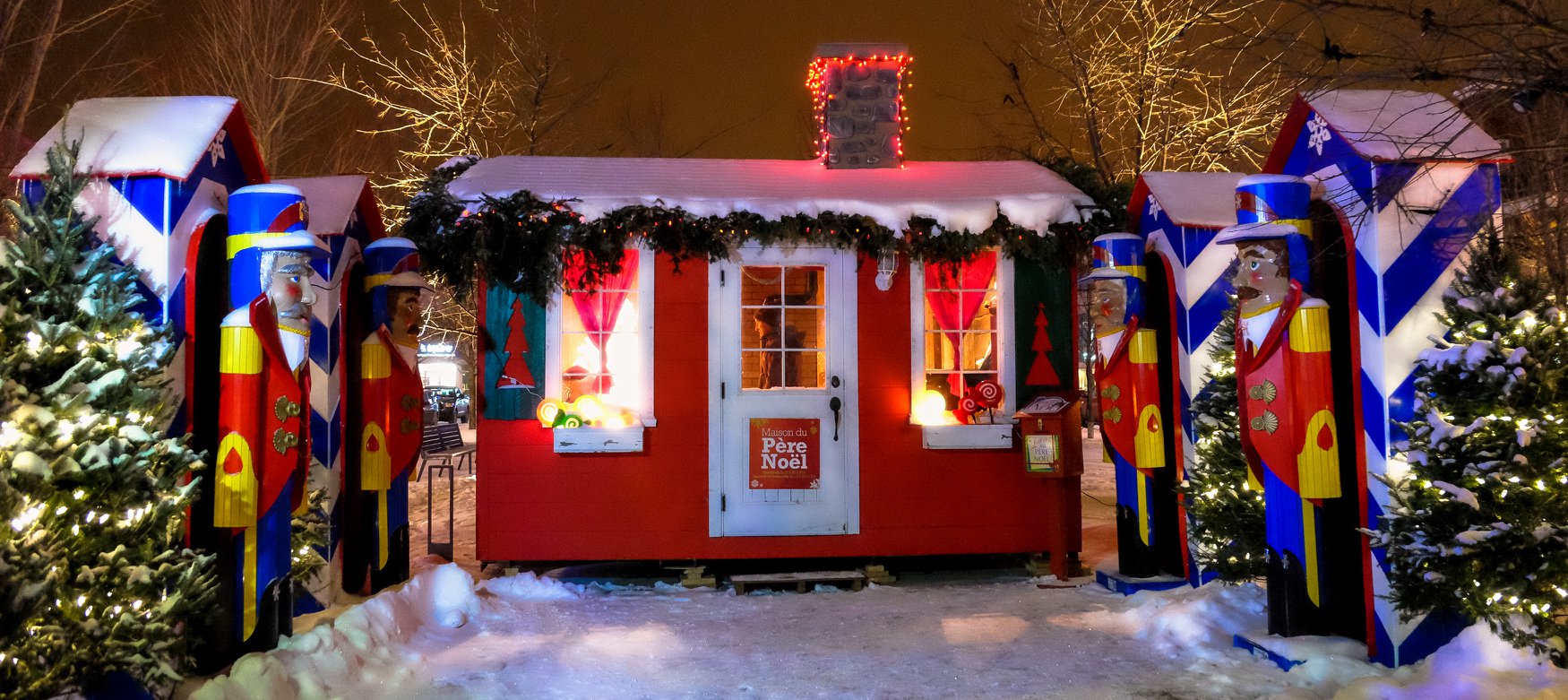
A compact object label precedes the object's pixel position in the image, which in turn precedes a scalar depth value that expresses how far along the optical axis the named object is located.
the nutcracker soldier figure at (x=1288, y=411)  4.80
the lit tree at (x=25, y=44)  11.59
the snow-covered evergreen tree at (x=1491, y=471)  4.03
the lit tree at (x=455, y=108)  17.73
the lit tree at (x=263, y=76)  14.88
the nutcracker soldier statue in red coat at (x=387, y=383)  6.52
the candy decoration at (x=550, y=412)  7.40
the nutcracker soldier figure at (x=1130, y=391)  6.85
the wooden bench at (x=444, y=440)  9.29
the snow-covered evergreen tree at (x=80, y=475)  3.30
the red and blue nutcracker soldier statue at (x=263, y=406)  4.50
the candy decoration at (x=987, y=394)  7.64
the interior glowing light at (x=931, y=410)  7.75
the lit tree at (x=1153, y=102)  14.84
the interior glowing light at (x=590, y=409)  7.48
